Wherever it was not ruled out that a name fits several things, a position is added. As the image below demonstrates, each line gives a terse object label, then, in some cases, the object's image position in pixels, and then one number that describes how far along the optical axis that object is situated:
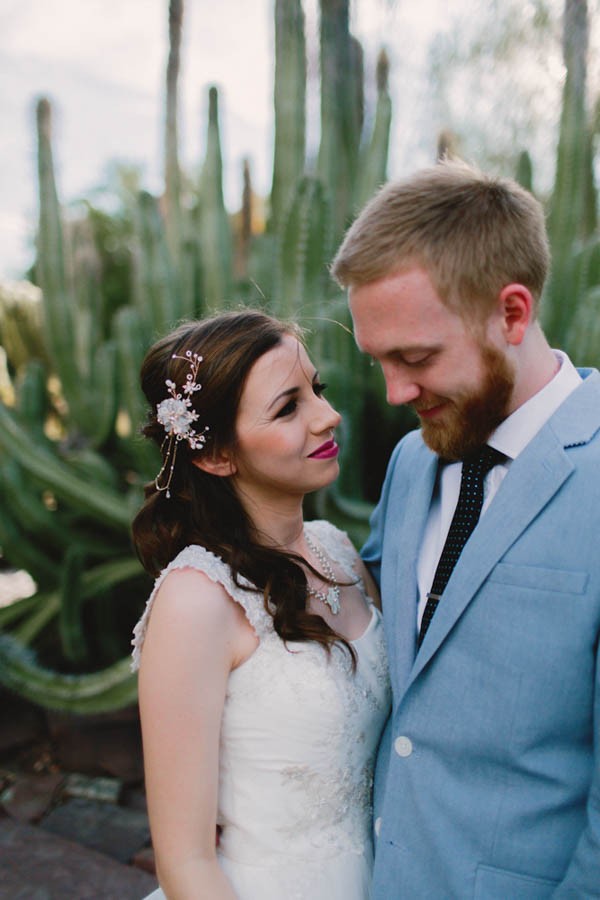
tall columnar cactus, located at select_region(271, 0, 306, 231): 4.68
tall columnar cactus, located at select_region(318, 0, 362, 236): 4.79
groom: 1.45
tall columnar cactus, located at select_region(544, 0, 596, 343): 3.98
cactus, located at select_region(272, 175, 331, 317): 3.68
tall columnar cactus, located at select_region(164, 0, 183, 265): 5.57
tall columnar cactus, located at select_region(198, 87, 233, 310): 4.84
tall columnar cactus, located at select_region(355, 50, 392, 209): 4.37
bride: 1.72
